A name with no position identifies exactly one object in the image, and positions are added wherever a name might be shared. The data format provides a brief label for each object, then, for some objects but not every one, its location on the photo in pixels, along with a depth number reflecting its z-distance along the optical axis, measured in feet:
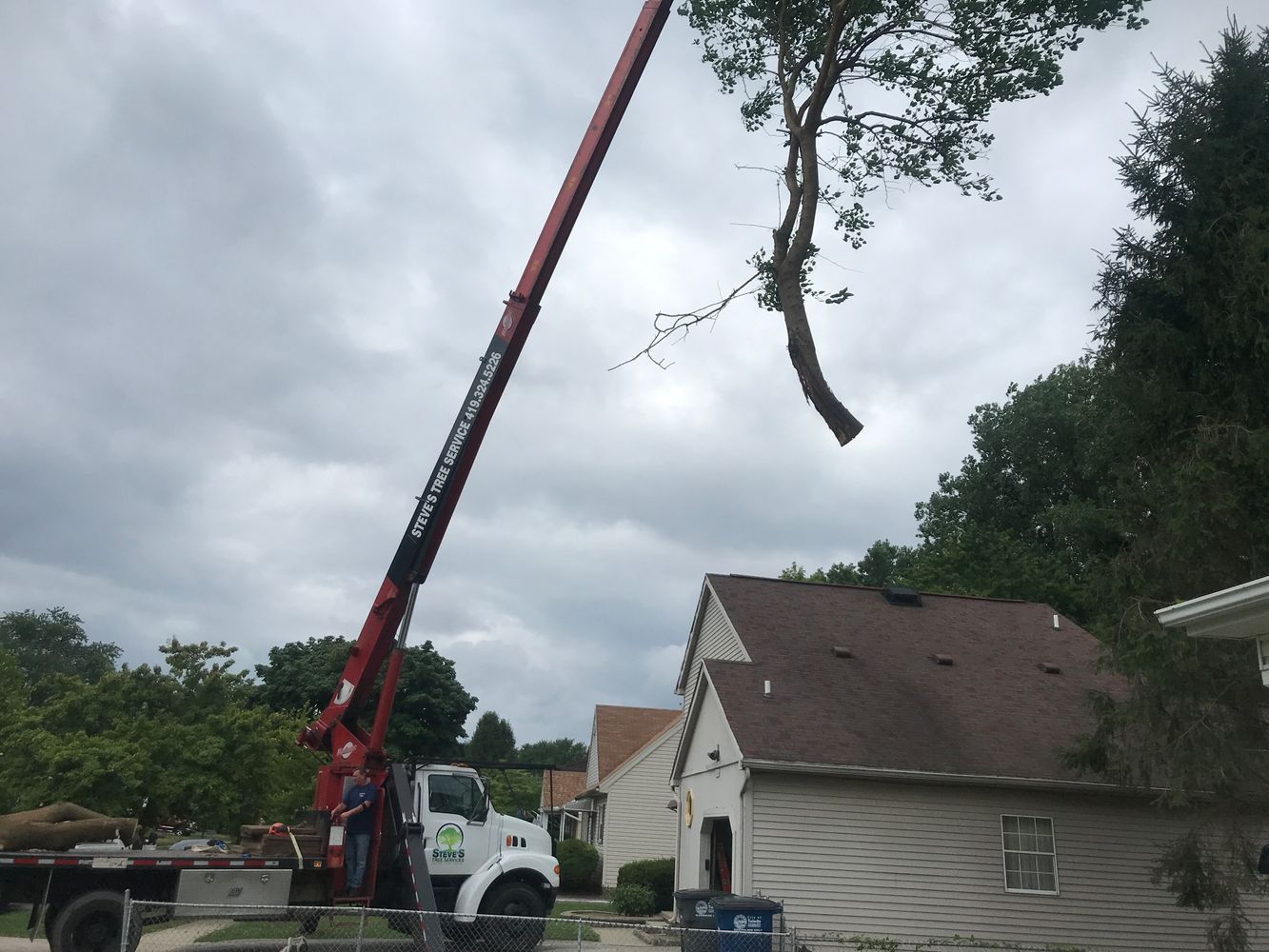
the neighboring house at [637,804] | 121.39
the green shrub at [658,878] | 87.81
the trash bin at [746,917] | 45.70
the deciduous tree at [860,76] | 34.42
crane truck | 38.34
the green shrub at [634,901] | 82.38
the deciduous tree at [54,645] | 261.03
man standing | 41.63
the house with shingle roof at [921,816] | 51.70
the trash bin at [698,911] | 48.06
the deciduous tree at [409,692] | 141.69
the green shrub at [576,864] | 115.14
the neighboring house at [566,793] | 151.49
